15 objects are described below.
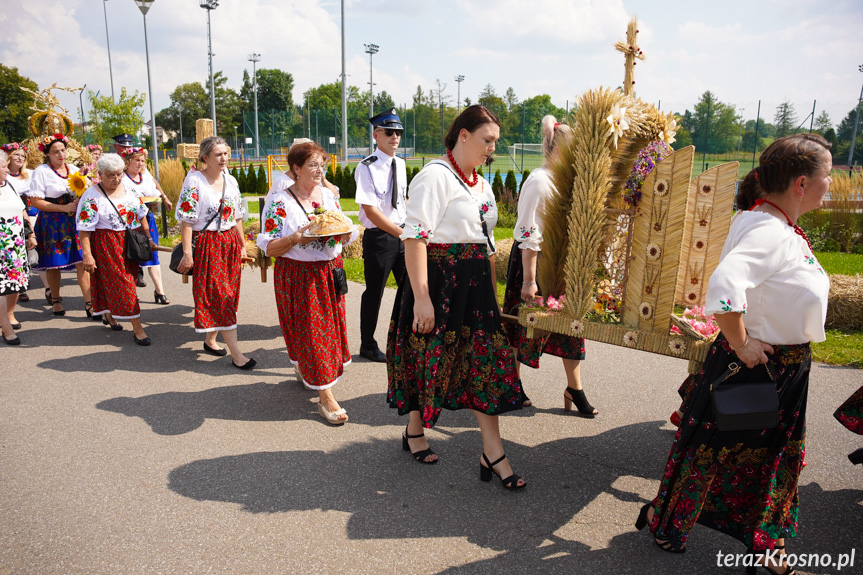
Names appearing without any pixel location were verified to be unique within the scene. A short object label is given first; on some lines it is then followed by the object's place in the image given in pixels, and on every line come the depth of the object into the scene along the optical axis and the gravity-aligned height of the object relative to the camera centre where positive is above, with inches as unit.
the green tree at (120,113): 986.1 +75.6
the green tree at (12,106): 1795.0 +150.8
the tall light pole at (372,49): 1708.7 +326.0
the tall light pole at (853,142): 925.8 +53.6
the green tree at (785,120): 917.2 +85.5
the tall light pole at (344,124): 928.8 +64.8
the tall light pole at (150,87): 497.9 +98.2
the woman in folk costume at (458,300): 127.3 -29.1
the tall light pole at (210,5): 1432.1 +366.3
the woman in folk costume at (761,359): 92.4 -30.0
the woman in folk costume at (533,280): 152.9 -30.0
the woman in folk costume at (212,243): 218.4 -30.0
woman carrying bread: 174.2 -30.4
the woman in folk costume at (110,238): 246.5 -32.4
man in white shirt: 222.2 -17.3
